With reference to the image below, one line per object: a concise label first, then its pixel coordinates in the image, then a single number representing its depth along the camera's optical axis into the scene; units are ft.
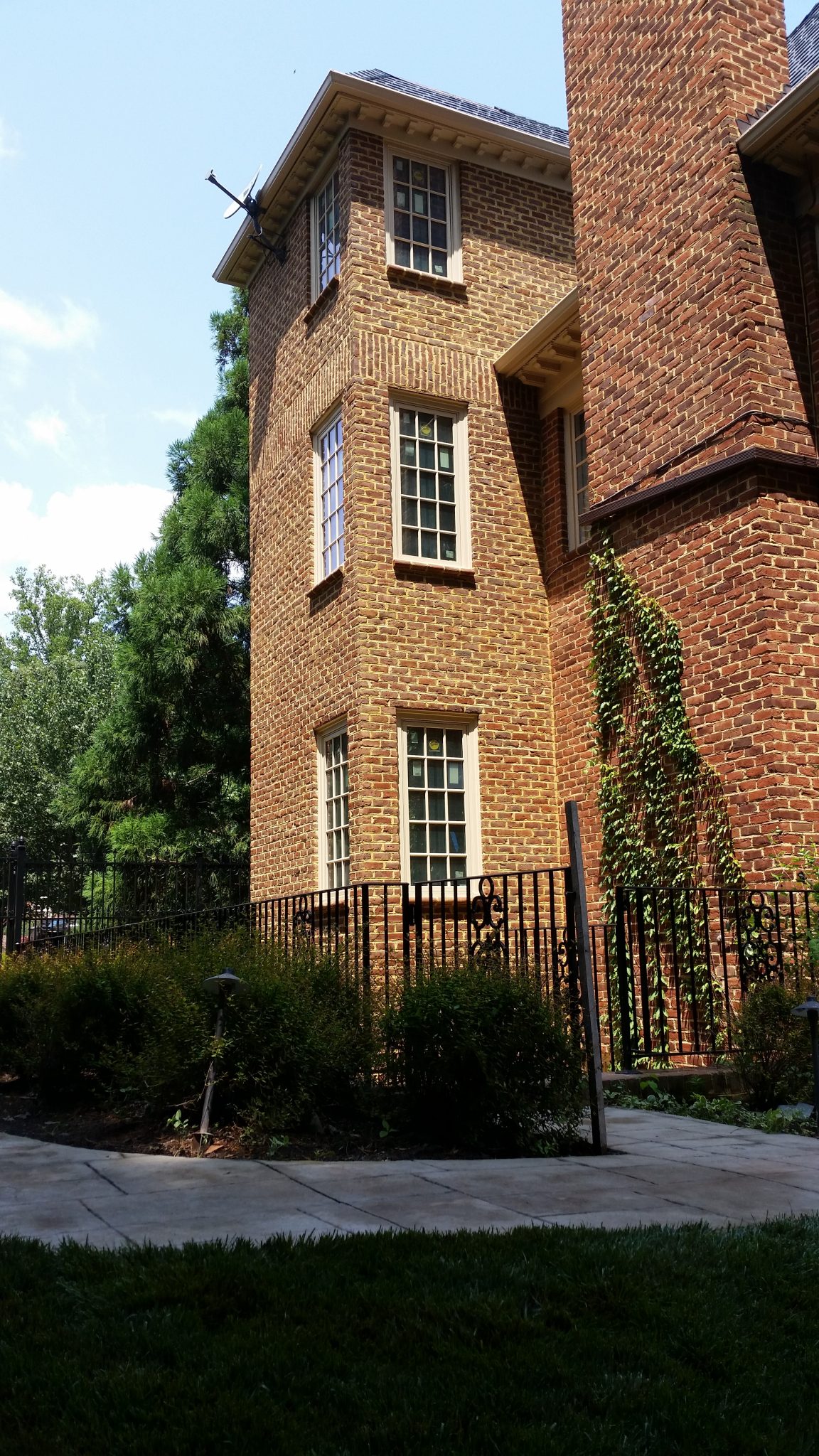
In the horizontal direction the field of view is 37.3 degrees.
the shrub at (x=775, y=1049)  25.30
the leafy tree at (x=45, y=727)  123.03
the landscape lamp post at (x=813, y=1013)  22.53
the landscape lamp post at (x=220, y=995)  20.63
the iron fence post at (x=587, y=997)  20.01
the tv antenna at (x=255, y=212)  50.42
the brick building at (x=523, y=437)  32.24
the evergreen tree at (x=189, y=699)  70.59
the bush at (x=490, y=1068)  20.49
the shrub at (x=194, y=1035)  21.39
